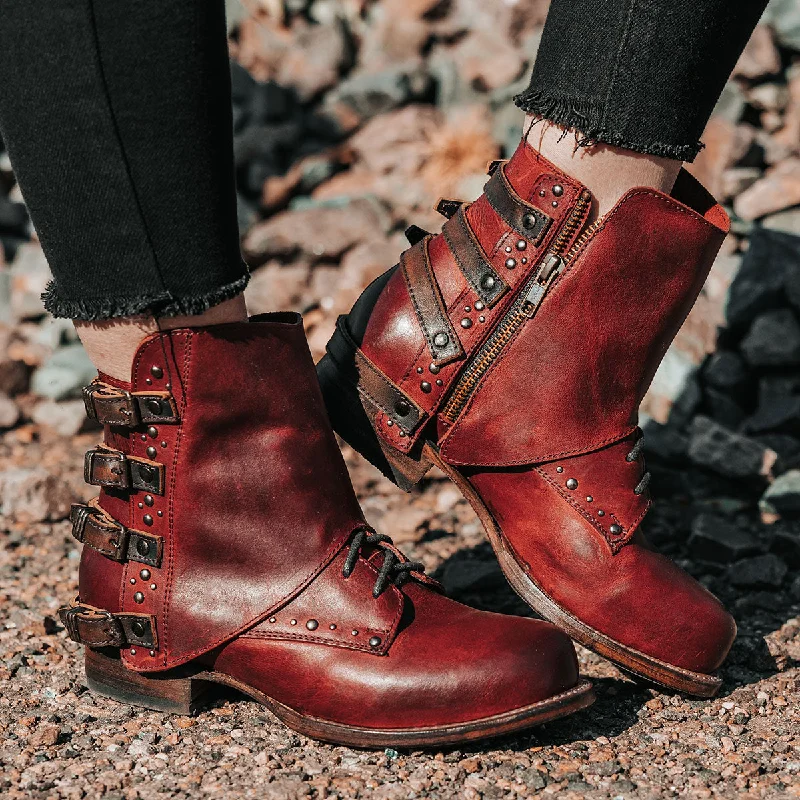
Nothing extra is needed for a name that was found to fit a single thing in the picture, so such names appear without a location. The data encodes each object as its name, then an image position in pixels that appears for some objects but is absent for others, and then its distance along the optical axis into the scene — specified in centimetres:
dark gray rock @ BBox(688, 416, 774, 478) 266
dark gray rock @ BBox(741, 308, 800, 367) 323
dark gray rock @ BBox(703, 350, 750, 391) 322
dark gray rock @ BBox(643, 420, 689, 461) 275
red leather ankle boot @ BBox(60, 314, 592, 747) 148
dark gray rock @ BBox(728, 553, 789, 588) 210
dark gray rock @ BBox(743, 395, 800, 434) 300
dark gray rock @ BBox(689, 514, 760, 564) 220
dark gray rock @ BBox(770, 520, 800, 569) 222
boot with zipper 167
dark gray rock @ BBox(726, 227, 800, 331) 337
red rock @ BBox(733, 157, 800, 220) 374
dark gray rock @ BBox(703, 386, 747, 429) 313
